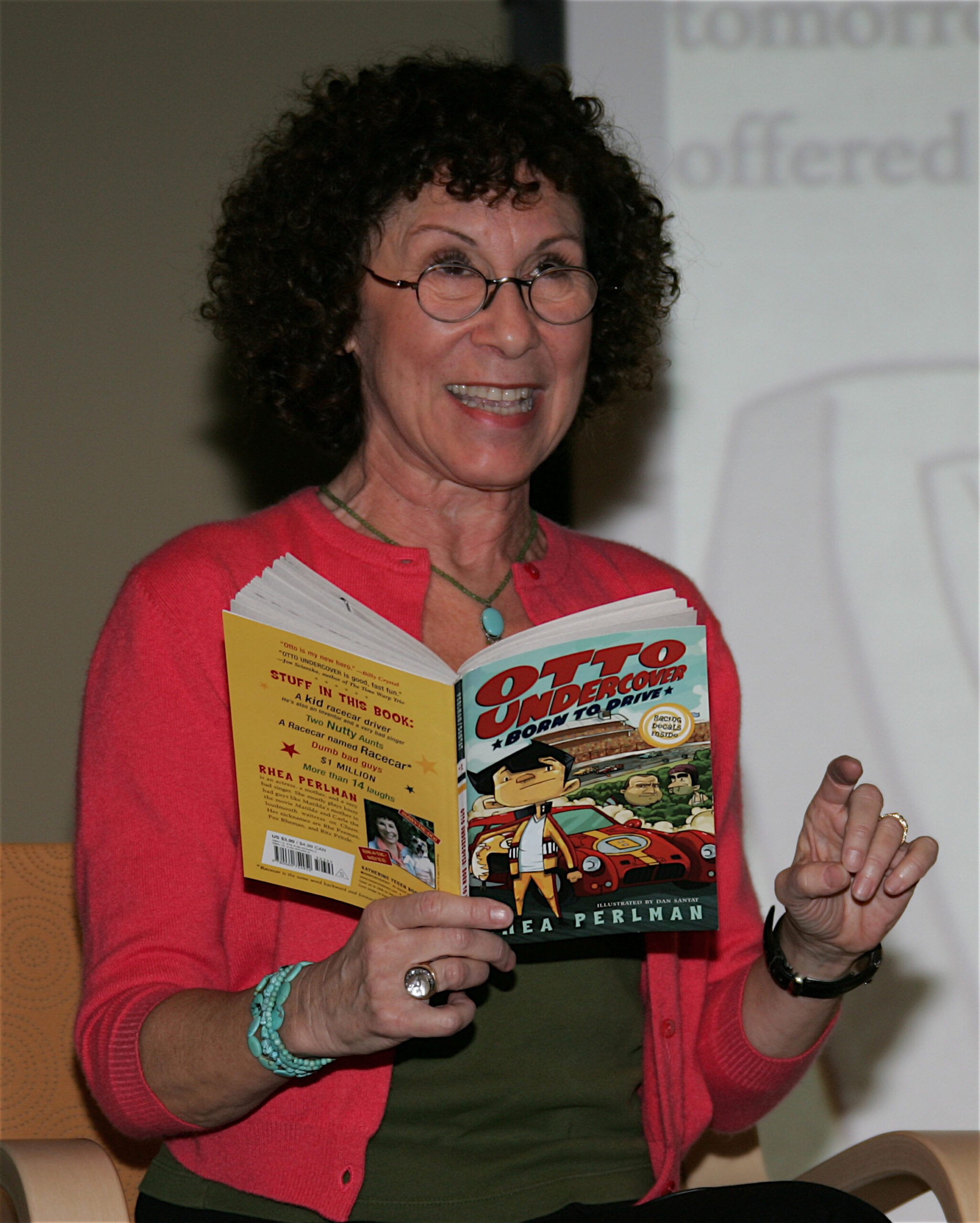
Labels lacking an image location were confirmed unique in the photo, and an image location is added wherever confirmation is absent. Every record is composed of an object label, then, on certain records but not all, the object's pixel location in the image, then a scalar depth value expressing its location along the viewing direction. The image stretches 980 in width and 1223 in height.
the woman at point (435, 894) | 2.20
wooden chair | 2.48
